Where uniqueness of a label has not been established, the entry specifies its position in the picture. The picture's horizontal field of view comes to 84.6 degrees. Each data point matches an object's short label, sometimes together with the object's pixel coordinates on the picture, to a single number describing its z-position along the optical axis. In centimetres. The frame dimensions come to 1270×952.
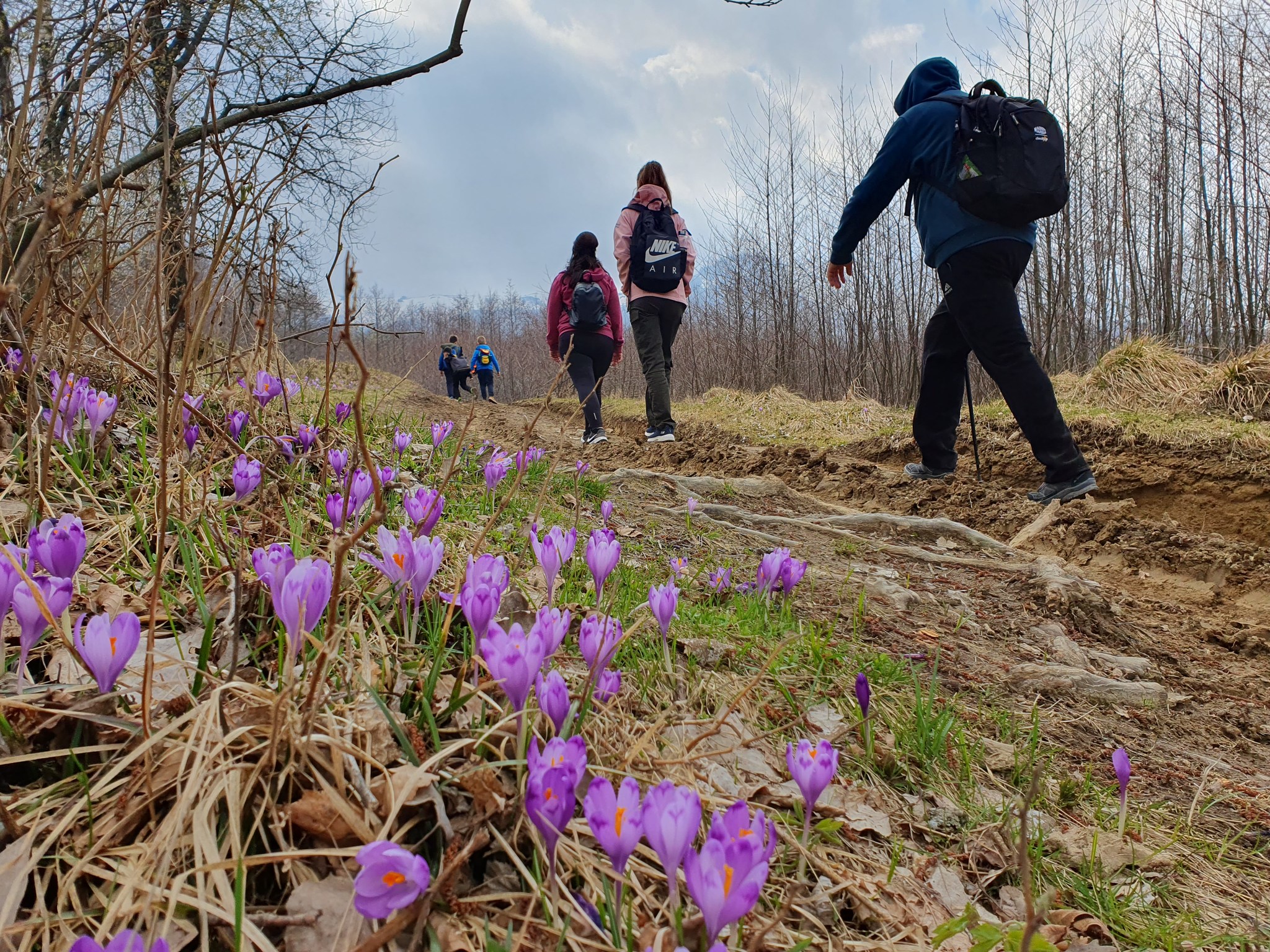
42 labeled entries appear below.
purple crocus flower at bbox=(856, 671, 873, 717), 134
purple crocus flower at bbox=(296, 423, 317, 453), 234
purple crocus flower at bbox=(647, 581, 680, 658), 143
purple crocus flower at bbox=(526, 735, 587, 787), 83
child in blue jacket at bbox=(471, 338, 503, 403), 1842
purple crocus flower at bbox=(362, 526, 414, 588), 126
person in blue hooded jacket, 382
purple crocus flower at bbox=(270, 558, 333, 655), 97
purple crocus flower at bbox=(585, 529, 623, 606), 152
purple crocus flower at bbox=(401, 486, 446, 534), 147
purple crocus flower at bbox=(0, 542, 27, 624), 94
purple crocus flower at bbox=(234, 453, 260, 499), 172
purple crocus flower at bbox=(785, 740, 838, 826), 98
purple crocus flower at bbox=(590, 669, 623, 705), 113
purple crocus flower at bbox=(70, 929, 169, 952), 57
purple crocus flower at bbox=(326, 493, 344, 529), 158
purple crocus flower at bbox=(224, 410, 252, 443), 227
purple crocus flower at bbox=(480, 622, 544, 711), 96
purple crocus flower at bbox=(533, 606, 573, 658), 105
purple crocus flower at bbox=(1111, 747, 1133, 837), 129
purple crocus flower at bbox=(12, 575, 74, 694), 95
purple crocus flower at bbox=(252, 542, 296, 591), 106
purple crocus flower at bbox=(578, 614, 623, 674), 115
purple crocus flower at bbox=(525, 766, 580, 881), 80
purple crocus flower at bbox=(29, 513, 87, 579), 111
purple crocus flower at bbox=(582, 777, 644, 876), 77
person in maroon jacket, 637
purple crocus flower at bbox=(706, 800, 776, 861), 76
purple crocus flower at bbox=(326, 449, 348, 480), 211
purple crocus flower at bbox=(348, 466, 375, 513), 173
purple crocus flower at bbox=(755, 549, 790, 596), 203
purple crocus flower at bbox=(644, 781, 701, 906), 78
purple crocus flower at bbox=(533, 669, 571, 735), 96
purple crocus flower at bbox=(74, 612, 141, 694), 90
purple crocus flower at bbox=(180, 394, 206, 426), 231
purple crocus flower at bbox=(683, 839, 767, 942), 72
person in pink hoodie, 620
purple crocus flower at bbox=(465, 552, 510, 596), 123
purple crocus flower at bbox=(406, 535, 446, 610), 126
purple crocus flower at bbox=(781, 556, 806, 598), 201
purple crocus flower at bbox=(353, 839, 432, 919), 70
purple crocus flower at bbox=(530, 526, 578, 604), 145
